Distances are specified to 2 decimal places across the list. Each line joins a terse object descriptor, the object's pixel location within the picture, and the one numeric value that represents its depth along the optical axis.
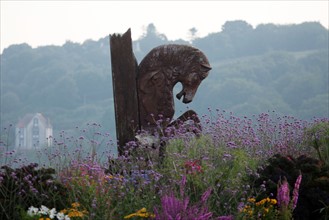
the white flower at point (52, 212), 9.84
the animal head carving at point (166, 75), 14.34
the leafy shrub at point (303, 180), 10.70
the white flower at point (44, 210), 10.06
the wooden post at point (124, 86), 14.43
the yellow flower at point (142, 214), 8.89
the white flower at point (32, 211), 10.03
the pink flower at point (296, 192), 9.00
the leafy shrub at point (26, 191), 10.48
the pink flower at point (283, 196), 9.01
